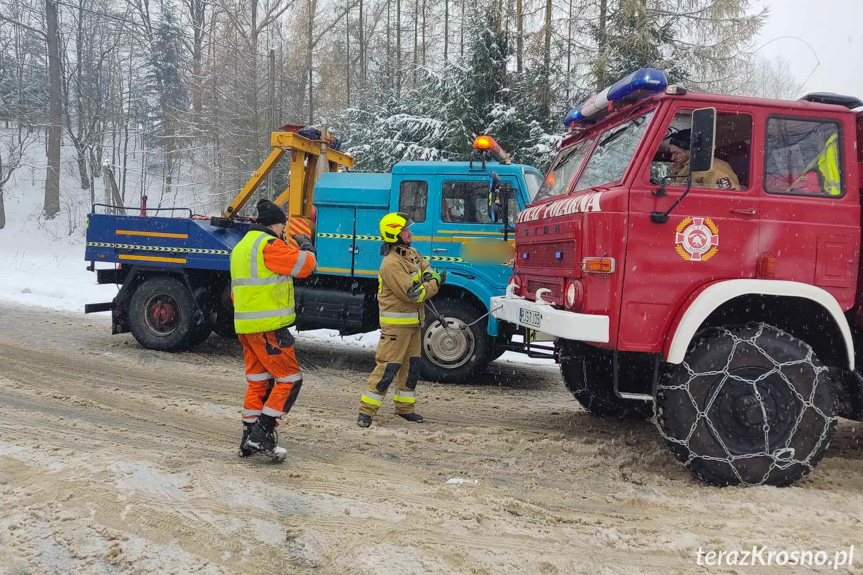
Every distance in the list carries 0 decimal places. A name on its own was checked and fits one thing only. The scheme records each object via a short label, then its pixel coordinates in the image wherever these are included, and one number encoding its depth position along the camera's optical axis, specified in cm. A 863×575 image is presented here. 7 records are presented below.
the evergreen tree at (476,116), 1466
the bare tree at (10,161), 2504
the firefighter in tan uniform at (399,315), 511
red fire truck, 372
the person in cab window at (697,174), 386
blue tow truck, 686
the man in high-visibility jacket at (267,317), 403
